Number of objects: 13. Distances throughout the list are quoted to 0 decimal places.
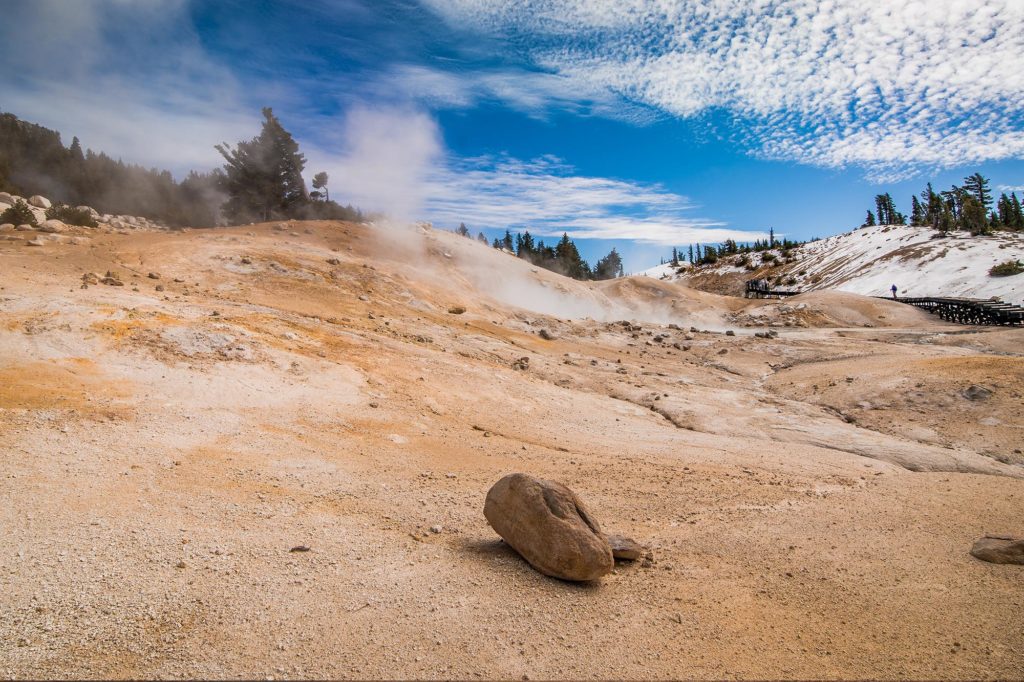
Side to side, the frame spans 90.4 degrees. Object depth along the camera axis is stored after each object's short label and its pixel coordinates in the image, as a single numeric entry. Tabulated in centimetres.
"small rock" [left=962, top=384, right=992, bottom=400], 1396
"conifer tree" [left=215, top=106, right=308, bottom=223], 4191
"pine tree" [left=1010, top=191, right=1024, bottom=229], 7388
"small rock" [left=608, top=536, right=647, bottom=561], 602
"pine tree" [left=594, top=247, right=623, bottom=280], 11456
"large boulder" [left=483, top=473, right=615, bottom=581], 549
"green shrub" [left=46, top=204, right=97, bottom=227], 2553
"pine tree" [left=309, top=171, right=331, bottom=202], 4731
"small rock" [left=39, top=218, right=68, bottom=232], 2002
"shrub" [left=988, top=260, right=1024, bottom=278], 4691
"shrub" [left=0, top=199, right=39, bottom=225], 2081
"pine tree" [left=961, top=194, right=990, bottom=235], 6519
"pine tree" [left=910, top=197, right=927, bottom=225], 9075
